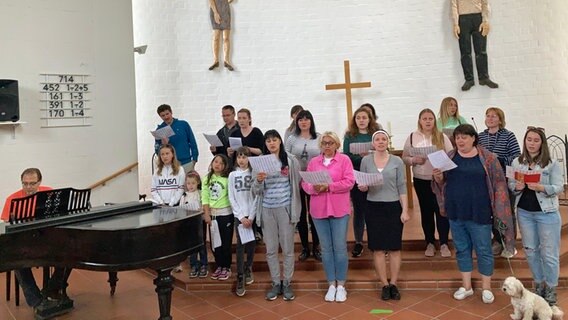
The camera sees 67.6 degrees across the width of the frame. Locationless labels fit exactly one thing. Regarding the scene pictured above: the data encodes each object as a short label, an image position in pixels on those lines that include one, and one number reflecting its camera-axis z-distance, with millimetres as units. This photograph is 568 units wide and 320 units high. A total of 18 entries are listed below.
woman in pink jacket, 3447
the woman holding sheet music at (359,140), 3855
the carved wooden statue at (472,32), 6445
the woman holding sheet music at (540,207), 3020
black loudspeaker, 5176
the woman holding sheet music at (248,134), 4334
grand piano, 2580
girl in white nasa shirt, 4066
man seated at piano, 3551
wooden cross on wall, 6629
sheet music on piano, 2840
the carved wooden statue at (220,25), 6953
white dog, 2869
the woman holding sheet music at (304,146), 3844
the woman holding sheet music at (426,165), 3783
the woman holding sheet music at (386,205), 3430
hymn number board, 5594
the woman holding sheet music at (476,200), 3195
